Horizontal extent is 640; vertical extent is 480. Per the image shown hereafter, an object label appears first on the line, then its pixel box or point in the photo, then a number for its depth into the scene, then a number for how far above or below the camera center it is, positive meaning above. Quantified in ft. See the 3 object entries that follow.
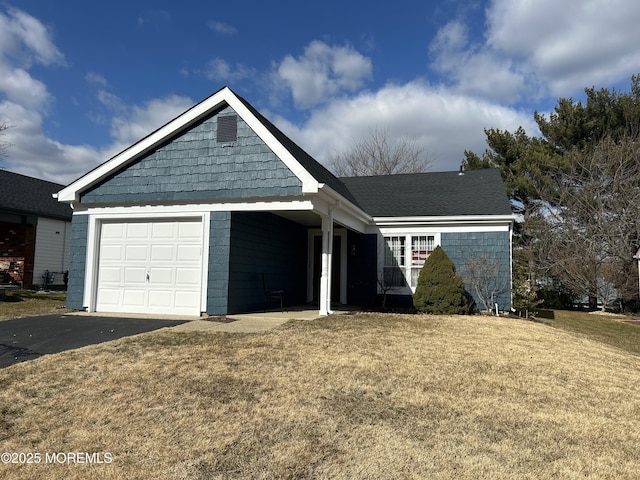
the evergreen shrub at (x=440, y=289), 36.70 -0.88
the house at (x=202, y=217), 32.40 +4.59
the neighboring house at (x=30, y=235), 62.39 +4.98
